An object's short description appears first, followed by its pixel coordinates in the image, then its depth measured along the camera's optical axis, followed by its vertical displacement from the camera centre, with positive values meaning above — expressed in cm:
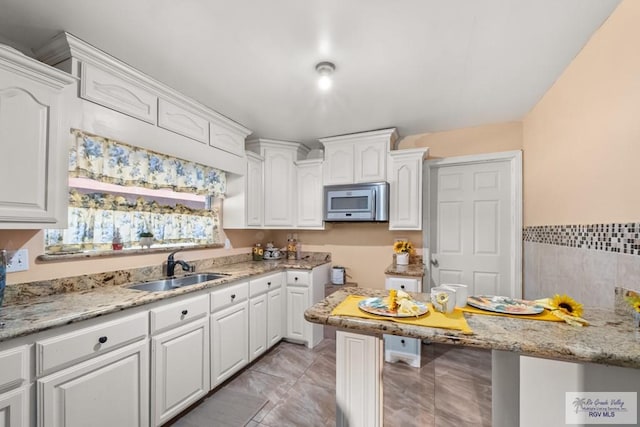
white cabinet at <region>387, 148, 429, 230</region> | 278 +28
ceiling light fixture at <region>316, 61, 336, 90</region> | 174 +94
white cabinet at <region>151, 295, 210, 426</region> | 164 -94
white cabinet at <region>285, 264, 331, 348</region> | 287 -94
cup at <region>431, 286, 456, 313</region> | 108 -33
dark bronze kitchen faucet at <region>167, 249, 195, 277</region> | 229 -44
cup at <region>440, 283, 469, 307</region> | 113 -33
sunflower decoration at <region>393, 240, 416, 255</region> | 292 -34
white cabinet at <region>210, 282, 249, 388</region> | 207 -96
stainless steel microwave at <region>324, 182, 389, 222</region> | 282 +13
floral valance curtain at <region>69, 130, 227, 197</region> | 173 +34
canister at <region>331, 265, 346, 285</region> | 322 -72
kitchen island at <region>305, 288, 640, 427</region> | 80 -41
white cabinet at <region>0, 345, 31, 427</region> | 106 -71
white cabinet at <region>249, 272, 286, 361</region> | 249 -97
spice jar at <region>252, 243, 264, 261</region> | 332 -48
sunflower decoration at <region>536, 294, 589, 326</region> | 98 -35
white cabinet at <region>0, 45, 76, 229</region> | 125 +34
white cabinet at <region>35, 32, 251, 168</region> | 155 +76
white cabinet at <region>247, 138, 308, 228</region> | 321 +39
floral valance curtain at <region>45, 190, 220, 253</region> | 180 -9
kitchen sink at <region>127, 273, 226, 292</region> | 209 -57
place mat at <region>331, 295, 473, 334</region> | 95 -39
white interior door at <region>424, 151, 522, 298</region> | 273 -7
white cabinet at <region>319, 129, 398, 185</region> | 290 +64
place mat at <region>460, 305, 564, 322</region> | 102 -38
